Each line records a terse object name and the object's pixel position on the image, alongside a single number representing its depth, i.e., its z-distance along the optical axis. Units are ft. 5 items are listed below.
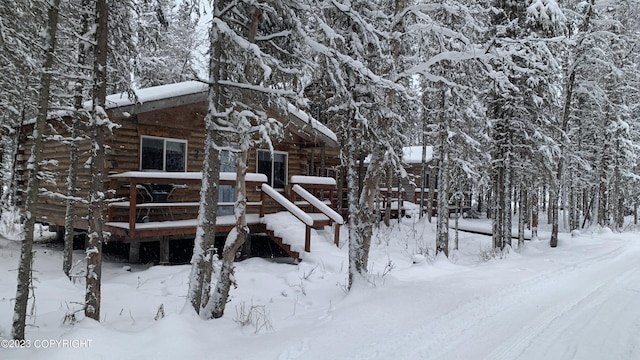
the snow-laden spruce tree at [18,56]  20.45
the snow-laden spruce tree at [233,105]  19.16
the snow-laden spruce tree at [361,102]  23.02
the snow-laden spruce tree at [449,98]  24.45
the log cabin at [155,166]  34.86
